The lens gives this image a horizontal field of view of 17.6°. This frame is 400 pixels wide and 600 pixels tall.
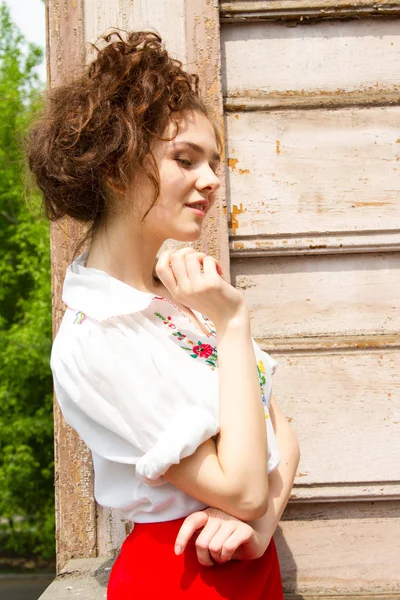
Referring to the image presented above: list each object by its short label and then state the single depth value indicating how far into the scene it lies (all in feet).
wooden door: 7.07
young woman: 5.38
